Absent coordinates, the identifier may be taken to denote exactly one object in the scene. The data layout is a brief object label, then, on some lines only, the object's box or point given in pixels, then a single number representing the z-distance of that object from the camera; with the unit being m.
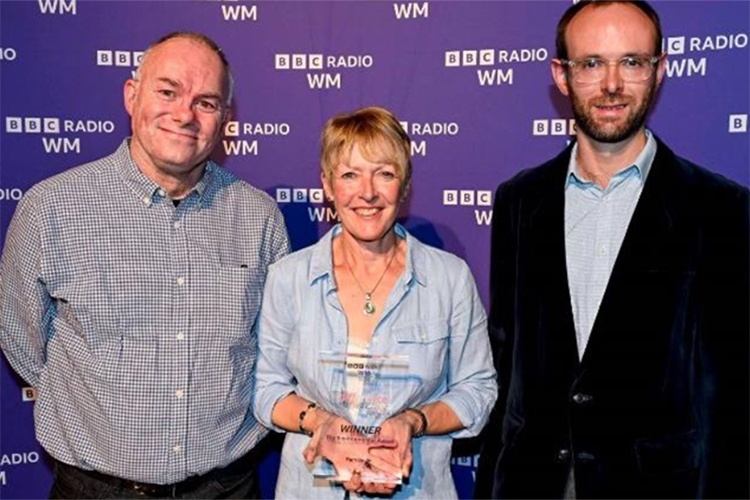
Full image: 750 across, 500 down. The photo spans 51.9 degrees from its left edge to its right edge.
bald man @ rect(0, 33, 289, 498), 2.18
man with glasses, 2.00
